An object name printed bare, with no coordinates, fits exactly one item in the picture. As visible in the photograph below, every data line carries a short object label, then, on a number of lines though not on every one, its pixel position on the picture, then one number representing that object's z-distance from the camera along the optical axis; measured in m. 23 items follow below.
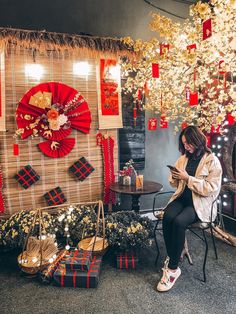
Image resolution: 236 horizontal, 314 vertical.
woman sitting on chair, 2.85
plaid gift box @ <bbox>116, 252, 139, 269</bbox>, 3.24
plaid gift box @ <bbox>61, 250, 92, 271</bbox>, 2.90
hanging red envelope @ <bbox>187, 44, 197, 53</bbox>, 3.01
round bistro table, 3.67
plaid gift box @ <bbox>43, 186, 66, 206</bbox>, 4.12
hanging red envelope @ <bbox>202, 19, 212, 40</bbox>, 2.57
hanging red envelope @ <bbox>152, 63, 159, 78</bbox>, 3.41
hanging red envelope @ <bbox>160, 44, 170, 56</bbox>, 3.39
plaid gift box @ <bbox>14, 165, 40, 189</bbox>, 3.94
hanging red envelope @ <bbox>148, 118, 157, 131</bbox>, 4.41
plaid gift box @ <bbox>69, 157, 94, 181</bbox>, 4.21
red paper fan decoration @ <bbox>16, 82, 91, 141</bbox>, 3.88
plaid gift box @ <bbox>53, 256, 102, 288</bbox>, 2.86
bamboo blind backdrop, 3.86
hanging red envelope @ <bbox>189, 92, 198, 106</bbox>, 3.31
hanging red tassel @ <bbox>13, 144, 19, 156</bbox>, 3.89
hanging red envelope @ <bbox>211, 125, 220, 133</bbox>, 3.77
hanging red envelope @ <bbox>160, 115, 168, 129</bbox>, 4.09
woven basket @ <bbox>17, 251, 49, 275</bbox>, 3.05
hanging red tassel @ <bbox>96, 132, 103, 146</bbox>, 4.33
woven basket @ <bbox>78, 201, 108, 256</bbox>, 3.34
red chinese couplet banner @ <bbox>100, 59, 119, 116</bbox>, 4.25
